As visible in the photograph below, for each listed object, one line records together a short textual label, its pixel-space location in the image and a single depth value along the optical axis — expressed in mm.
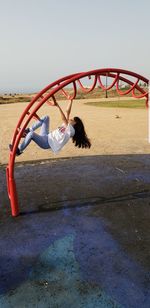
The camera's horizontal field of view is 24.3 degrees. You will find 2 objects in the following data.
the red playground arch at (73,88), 6326
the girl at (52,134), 6648
